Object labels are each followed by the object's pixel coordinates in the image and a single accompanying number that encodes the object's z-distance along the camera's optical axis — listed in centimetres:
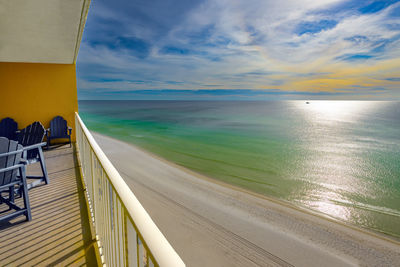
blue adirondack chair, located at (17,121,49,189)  299
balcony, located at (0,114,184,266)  57
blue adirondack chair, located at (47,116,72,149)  554
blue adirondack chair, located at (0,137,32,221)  199
